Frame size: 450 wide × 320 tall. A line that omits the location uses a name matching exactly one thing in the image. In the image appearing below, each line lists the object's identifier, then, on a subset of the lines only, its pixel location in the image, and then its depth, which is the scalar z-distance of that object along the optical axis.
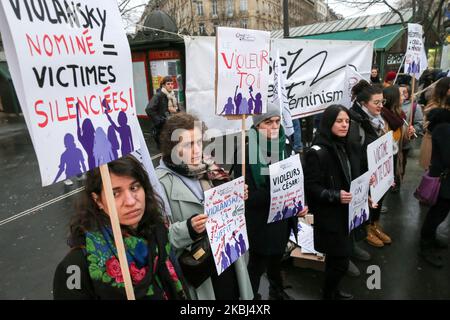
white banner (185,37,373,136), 4.48
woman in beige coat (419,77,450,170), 3.34
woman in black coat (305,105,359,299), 2.62
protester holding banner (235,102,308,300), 2.56
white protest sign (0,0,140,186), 1.03
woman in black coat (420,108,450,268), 3.21
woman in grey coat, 1.93
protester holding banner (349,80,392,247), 3.23
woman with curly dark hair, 1.34
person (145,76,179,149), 6.23
